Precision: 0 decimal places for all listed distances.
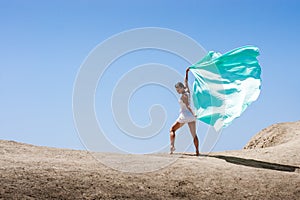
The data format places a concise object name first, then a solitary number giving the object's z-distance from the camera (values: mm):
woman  14242
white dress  14305
